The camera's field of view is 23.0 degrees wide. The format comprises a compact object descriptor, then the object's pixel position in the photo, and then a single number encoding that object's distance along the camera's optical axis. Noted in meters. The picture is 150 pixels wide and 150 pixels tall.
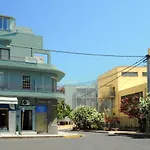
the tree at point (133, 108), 40.50
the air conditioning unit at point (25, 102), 38.60
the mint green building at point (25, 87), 37.34
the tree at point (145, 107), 35.05
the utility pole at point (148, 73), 40.14
